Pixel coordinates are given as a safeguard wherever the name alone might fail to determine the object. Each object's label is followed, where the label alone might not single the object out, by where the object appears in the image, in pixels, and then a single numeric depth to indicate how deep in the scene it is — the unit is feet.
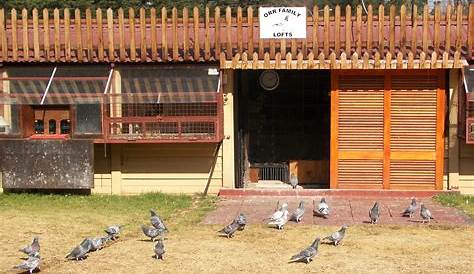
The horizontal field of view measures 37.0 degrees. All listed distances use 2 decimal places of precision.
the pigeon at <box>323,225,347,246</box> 37.47
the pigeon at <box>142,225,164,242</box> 38.29
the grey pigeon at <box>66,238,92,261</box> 34.37
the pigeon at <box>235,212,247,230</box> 40.40
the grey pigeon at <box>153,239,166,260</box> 34.45
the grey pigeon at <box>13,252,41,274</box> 31.63
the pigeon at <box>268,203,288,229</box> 41.60
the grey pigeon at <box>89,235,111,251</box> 35.94
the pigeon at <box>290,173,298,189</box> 54.73
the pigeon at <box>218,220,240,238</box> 39.40
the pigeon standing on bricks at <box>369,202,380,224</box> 42.70
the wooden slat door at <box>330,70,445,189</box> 52.95
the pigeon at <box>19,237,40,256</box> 33.35
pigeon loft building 52.54
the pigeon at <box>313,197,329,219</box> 45.07
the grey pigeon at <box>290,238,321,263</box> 33.94
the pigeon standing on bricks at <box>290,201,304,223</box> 43.57
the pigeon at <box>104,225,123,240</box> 38.52
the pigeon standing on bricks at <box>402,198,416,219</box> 44.68
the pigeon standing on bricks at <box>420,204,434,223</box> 43.11
